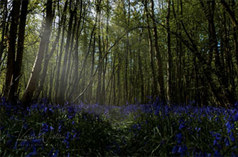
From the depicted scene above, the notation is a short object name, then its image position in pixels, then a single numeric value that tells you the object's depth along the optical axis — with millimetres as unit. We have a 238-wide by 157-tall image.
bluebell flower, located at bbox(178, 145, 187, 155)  1733
